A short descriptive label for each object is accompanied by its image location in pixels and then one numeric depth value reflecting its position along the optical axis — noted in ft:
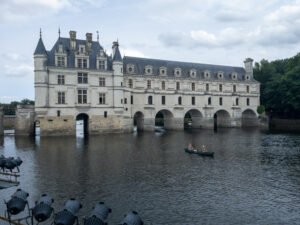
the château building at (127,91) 202.18
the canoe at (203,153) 122.42
